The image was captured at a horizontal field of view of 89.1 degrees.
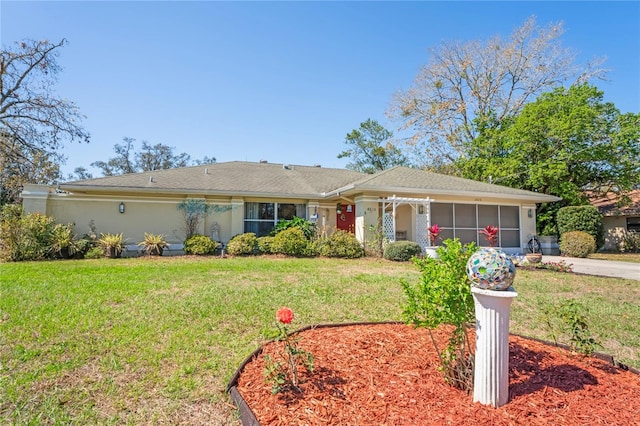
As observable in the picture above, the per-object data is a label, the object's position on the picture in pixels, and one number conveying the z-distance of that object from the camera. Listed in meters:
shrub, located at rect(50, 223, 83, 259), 11.84
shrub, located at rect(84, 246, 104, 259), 12.27
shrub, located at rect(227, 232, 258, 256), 13.35
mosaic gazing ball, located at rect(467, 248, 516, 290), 2.30
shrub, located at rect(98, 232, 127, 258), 12.47
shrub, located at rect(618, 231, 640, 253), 19.67
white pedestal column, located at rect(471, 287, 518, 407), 2.36
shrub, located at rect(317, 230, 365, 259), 12.90
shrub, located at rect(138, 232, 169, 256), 13.12
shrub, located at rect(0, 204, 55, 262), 11.06
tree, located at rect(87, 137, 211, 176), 41.50
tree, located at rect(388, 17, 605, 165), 24.58
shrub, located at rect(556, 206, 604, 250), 16.88
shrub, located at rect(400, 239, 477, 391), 2.60
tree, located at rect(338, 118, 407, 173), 32.69
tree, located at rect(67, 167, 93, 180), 42.94
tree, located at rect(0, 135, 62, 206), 20.75
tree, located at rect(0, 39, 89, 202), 19.34
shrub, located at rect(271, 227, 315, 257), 13.09
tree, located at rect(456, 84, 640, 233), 18.66
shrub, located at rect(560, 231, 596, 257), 15.43
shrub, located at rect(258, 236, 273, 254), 13.66
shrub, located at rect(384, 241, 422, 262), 12.21
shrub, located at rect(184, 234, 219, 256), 13.17
